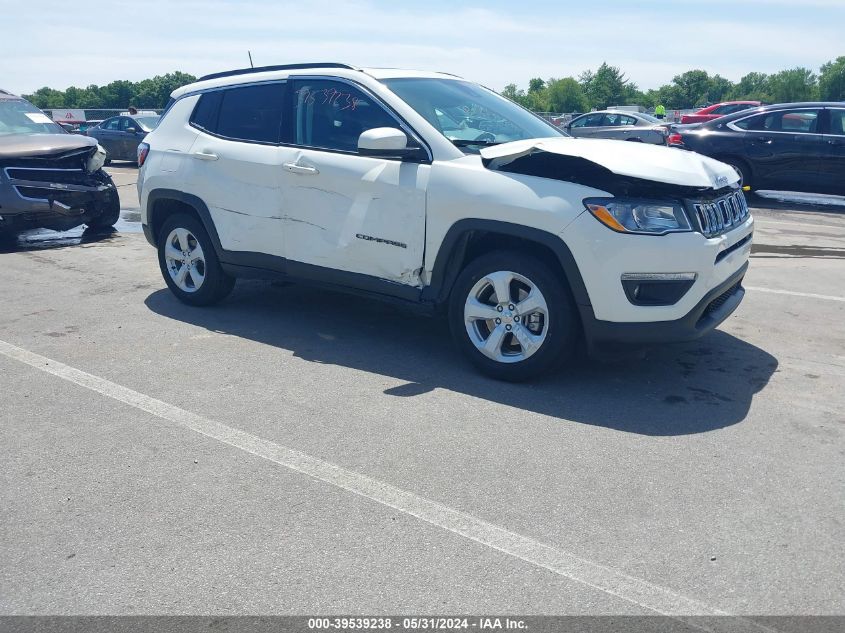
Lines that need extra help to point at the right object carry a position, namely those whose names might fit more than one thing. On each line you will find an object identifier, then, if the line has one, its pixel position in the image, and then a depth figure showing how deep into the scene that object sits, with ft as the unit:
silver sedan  73.26
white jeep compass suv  15.58
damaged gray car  31.12
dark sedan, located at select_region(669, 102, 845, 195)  42.93
